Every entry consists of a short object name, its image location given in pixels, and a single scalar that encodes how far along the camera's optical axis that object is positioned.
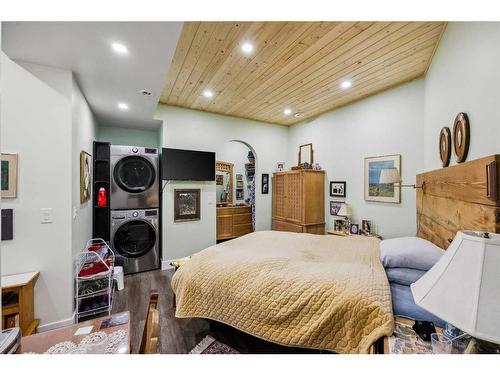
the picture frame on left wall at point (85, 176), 2.51
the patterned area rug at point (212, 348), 1.86
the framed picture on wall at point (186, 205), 4.03
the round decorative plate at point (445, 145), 2.01
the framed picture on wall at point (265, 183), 5.07
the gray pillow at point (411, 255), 1.62
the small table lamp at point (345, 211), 3.81
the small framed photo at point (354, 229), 3.74
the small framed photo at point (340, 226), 3.95
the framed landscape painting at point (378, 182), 3.29
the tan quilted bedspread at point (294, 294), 1.36
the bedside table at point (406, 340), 1.04
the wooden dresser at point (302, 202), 4.23
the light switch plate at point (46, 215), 2.04
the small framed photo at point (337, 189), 4.13
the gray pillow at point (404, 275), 1.61
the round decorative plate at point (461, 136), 1.60
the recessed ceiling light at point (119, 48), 1.71
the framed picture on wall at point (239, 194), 6.23
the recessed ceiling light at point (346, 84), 3.17
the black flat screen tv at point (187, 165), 3.85
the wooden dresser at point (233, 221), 4.78
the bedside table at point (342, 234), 3.51
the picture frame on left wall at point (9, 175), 1.88
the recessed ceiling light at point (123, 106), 3.04
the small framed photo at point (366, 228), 3.59
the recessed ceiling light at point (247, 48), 2.28
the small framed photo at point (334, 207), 4.20
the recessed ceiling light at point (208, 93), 3.47
